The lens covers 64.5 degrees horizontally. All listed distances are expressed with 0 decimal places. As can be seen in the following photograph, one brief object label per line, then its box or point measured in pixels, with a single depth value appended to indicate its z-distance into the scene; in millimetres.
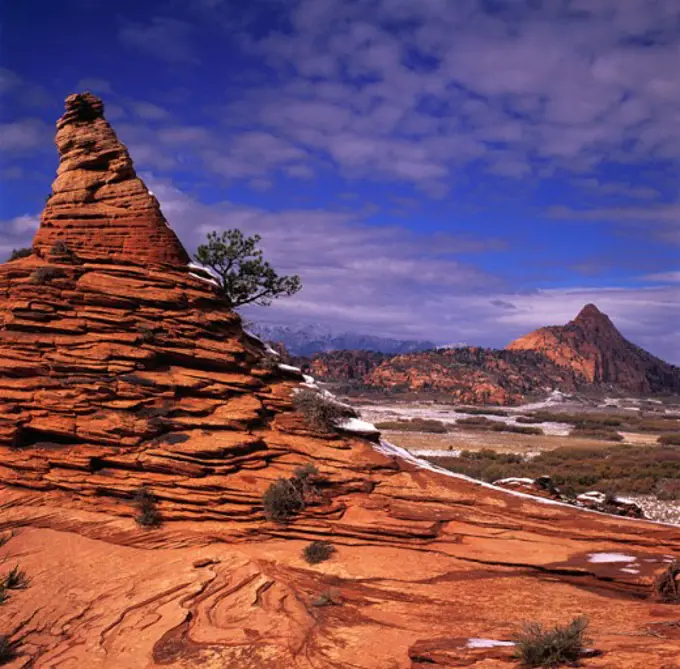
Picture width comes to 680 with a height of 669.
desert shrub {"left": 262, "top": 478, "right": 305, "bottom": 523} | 13344
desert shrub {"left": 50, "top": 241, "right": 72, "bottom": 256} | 16438
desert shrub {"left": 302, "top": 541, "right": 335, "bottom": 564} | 12469
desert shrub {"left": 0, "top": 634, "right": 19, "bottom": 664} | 8578
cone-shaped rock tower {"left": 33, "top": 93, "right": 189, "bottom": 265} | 17094
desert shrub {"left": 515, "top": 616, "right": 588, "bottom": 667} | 7062
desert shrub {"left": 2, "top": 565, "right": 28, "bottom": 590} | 10763
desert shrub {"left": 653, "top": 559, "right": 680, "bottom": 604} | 10719
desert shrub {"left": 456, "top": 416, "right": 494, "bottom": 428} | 62000
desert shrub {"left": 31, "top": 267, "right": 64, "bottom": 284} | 15789
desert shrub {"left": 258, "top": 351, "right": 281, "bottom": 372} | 17359
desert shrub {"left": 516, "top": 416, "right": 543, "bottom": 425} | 68238
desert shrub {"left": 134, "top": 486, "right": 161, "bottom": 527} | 13234
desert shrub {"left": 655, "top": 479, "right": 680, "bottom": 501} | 25609
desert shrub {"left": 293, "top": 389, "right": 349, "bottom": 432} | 15555
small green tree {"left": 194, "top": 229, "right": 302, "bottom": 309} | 29219
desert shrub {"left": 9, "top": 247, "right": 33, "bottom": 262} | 18500
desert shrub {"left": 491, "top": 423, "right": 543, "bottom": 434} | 57694
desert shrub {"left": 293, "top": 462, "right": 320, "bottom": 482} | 13977
